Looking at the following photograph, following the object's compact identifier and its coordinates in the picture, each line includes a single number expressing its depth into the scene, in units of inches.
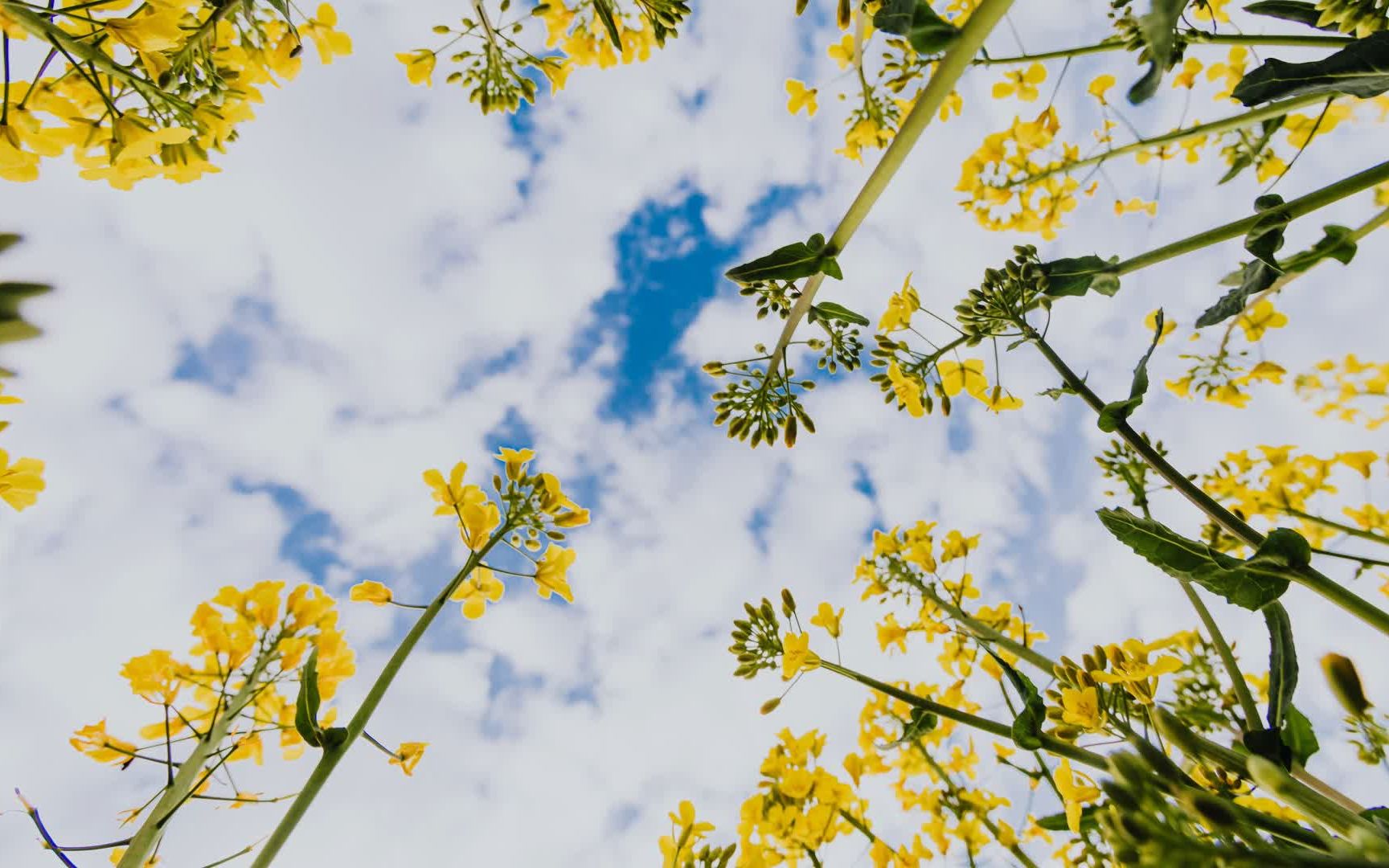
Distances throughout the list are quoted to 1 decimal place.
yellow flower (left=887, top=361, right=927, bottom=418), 11.9
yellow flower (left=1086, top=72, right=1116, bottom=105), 17.7
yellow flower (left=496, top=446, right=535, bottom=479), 10.5
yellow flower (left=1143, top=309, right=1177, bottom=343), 18.1
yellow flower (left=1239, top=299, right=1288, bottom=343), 17.5
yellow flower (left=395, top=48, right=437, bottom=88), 15.1
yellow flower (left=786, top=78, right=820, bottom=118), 17.1
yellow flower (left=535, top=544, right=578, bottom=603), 10.6
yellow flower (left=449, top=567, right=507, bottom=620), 9.7
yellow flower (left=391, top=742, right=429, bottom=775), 9.1
